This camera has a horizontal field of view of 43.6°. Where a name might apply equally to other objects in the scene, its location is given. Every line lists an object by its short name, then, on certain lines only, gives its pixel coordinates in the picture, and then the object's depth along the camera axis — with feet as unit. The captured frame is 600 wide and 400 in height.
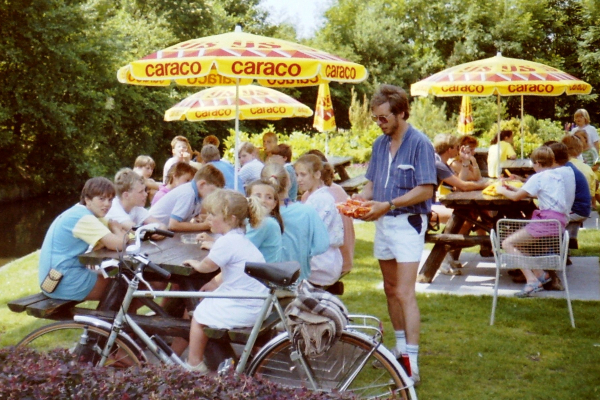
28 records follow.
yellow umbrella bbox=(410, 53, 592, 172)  30.37
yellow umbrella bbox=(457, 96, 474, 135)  57.77
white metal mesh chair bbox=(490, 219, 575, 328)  21.17
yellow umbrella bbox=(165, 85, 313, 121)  34.73
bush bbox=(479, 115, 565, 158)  75.03
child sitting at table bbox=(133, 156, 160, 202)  31.33
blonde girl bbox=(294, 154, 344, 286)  18.39
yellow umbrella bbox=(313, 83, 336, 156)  51.78
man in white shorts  15.84
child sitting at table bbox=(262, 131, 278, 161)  37.65
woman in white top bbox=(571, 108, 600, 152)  43.59
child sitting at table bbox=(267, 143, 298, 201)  29.71
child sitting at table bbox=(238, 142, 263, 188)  31.71
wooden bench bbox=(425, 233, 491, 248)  25.79
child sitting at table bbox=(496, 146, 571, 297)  23.49
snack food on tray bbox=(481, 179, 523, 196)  26.11
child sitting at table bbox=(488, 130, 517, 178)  43.85
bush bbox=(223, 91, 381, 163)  67.05
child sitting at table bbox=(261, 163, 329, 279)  17.16
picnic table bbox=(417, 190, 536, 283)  25.96
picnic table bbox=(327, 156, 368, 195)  40.54
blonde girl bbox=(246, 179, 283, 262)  15.58
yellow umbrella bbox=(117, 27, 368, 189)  20.07
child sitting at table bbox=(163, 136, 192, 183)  34.55
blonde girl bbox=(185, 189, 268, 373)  13.61
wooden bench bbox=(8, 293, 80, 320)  15.14
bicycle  11.86
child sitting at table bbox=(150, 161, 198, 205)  22.54
